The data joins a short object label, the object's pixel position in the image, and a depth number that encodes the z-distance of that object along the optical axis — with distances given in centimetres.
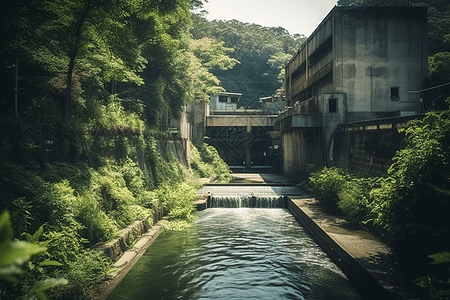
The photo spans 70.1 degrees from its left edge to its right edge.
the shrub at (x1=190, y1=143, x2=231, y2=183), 2883
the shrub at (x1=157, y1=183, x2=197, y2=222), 1495
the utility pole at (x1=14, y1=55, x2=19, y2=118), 1028
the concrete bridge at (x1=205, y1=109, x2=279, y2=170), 3722
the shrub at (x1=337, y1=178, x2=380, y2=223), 1112
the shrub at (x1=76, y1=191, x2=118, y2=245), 838
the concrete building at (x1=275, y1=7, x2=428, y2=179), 2027
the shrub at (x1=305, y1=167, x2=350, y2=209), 1407
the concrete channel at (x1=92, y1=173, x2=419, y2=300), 659
